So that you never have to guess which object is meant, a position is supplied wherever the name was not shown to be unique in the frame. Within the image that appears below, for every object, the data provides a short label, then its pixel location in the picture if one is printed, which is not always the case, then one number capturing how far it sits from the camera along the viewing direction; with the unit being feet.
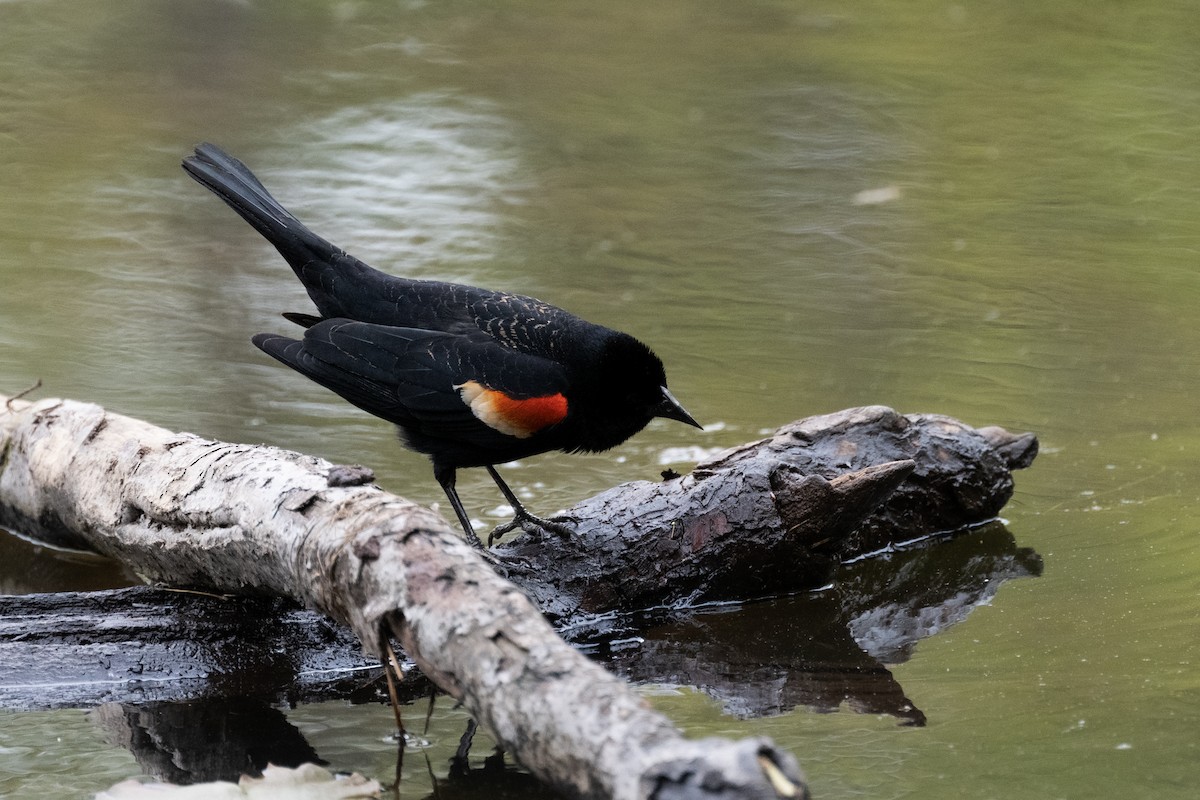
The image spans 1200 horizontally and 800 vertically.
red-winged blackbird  28.96
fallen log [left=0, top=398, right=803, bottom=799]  16.88
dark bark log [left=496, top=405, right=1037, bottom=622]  28.60
